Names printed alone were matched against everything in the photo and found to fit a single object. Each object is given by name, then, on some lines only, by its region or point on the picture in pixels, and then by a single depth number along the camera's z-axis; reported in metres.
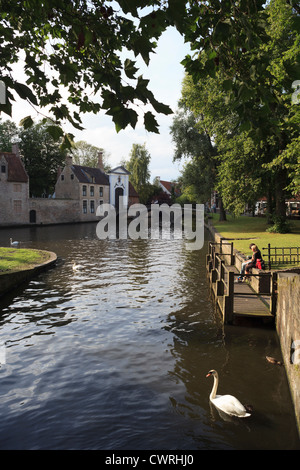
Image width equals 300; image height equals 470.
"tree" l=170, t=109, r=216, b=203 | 45.78
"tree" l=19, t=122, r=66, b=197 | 62.25
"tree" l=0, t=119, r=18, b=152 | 62.91
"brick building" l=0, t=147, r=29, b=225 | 50.66
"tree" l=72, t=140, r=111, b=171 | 86.00
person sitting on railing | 14.80
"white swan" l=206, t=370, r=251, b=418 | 6.46
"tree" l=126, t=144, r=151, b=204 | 79.69
